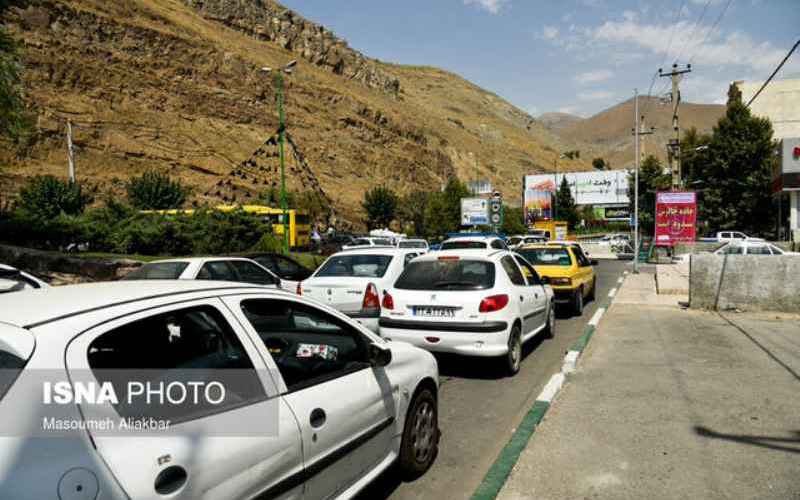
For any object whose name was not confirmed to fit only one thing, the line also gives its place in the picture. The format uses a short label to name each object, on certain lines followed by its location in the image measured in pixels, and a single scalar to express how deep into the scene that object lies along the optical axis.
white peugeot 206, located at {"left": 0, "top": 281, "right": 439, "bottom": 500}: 1.96
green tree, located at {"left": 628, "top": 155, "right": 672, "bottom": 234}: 41.66
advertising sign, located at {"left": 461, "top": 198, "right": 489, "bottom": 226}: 49.78
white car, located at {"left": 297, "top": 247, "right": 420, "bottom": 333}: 8.27
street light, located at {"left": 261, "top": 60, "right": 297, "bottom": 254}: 21.20
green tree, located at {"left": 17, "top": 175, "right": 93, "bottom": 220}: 36.59
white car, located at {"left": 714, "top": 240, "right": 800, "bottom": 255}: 20.77
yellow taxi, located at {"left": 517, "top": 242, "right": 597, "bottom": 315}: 11.49
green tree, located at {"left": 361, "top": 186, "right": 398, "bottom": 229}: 63.88
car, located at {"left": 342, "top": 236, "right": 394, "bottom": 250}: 32.31
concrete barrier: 11.40
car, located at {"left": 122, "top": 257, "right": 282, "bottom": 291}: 9.04
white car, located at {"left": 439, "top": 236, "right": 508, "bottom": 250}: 17.00
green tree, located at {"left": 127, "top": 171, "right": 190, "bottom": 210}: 44.94
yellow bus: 36.78
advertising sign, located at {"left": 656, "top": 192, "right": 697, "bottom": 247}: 28.36
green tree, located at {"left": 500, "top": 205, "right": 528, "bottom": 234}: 64.94
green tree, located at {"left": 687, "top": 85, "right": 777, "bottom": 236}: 46.72
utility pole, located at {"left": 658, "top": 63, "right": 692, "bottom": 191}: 35.16
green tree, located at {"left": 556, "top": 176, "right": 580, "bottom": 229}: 83.19
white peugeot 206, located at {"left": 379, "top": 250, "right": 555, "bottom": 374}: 6.70
